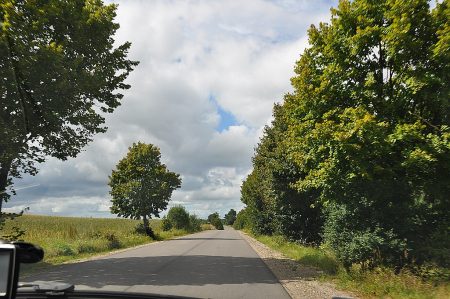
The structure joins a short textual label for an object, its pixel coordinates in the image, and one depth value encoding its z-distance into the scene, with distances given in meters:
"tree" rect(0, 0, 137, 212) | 13.95
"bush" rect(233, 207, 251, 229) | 106.18
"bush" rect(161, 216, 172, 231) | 63.09
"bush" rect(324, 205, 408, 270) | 12.70
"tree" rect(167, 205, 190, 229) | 67.75
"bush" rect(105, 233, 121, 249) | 30.36
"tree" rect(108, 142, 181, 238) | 42.34
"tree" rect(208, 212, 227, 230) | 143.50
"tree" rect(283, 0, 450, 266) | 11.44
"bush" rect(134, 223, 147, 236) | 43.30
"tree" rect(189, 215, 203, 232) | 80.74
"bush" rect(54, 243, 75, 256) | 22.99
